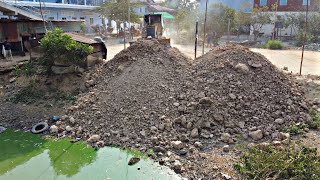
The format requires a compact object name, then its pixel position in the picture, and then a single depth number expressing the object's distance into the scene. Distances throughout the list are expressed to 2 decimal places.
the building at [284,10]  18.42
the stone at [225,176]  4.11
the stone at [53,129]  5.85
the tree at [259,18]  17.27
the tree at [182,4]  26.29
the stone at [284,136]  5.06
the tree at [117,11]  18.73
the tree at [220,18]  16.27
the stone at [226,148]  4.87
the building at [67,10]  15.46
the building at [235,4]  20.47
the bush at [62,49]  7.36
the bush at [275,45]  13.99
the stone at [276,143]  4.86
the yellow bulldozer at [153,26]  10.75
